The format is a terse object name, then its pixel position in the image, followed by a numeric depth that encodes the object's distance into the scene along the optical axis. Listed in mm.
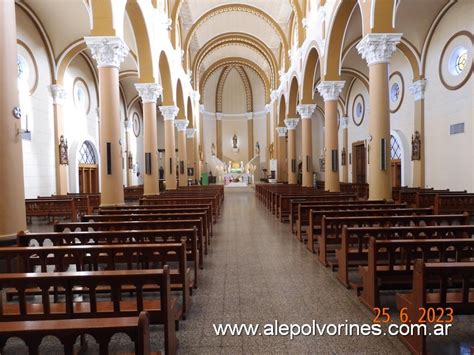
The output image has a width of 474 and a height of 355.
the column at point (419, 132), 15281
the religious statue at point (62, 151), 15555
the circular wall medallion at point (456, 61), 12313
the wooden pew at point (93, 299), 2391
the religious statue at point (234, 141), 36309
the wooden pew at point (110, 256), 3383
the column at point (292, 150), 21016
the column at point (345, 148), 25016
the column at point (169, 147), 16984
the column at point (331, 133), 13023
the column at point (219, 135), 35406
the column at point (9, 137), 4943
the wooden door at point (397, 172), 17720
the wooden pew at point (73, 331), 1625
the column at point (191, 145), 25675
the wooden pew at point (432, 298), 2710
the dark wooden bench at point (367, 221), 5055
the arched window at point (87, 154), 18188
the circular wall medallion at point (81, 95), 17547
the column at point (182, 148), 21328
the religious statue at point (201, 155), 30000
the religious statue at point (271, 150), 29294
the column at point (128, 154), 23891
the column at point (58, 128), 15391
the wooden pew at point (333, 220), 5359
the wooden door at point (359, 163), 22844
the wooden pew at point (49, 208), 10539
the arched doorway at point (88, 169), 18047
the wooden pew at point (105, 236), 4027
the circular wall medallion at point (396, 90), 17125
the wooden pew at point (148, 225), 5168
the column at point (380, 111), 8789
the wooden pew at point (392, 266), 3451
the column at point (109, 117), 8570
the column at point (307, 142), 16312
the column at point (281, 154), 25031
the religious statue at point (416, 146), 15430
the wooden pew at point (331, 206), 7039
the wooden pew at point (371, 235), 4195
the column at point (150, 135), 12531
